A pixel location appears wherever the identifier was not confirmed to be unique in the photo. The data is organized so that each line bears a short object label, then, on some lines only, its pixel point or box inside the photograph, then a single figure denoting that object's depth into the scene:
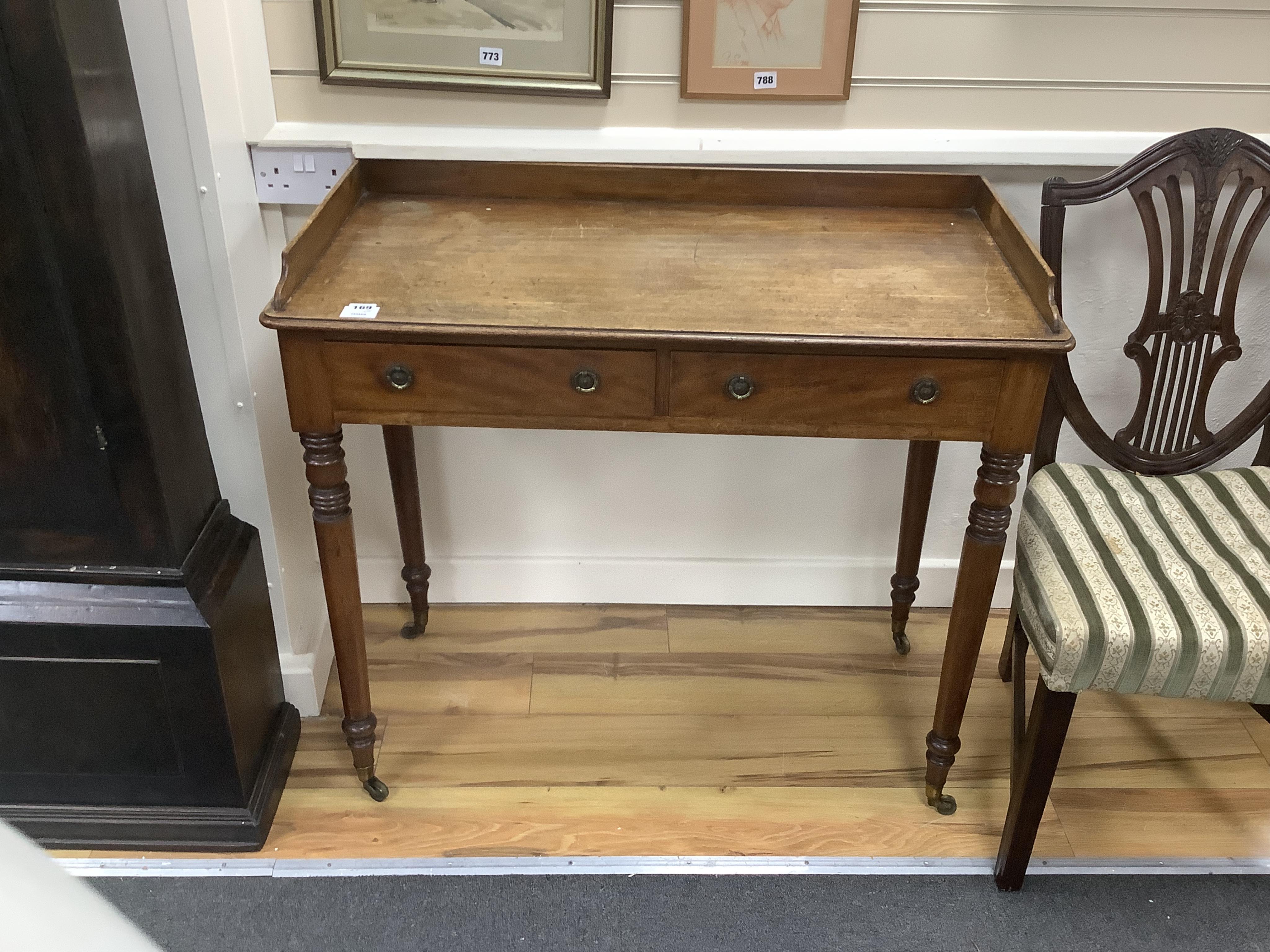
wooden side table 1.25
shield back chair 1.32
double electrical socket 1.59
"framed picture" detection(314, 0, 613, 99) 1.56
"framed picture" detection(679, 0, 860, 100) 1.56
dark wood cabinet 1.19
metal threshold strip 1.59
